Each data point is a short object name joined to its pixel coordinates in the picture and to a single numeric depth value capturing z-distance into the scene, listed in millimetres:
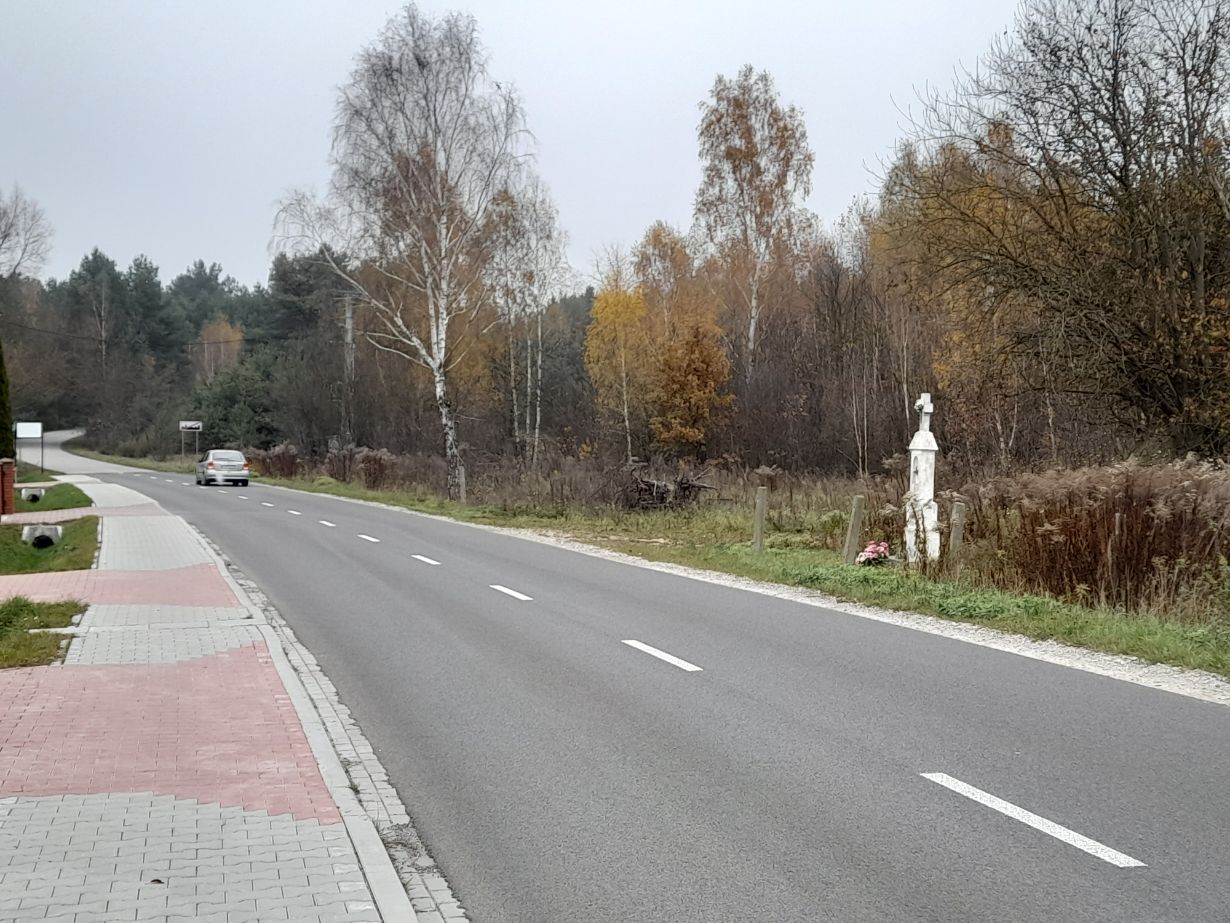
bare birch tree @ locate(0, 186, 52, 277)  64188
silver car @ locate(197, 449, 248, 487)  46156
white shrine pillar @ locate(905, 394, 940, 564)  14781
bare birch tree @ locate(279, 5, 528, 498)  33969
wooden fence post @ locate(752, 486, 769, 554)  18641
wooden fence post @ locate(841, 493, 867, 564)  15898
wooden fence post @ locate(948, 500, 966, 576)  14378
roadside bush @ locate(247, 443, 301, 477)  53344
